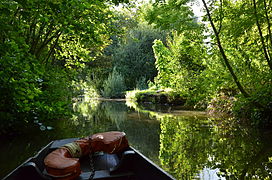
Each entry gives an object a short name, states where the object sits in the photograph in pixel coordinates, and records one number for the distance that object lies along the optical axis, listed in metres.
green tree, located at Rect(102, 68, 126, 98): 25.56
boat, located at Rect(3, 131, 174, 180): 2.37
